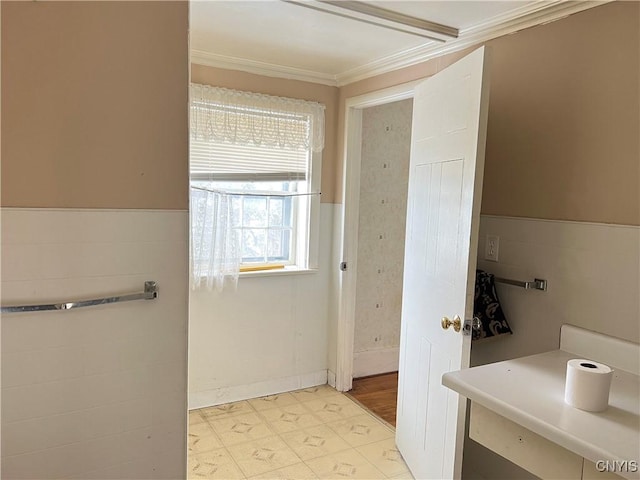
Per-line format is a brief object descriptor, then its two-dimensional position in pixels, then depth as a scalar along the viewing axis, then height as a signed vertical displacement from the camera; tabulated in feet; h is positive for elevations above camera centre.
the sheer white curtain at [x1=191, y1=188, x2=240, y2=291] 9.02 -0.86
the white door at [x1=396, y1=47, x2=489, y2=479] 6.03 -0.72
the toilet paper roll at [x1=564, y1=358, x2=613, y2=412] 4.12 -1.58
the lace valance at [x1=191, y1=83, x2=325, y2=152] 8.98 +1.68
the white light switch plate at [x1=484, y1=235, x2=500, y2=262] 7.07 -0.60
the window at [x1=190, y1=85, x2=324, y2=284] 9.14 +0.69
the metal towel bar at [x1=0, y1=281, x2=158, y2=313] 4.66 -1.18
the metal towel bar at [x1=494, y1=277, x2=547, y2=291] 6.34 -1.03
